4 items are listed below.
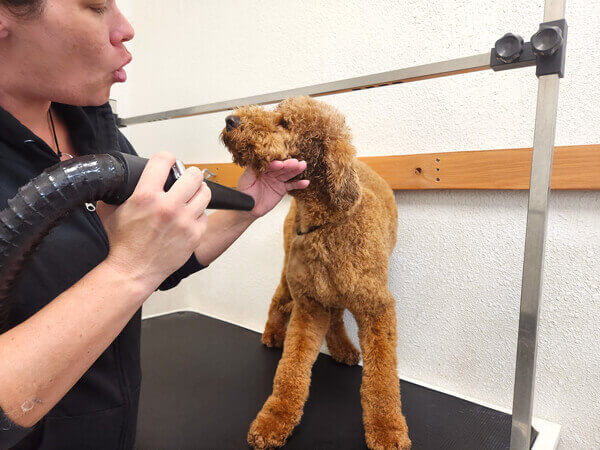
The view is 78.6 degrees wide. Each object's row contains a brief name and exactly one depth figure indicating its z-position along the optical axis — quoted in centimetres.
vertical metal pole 55
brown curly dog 73
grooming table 80
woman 35
